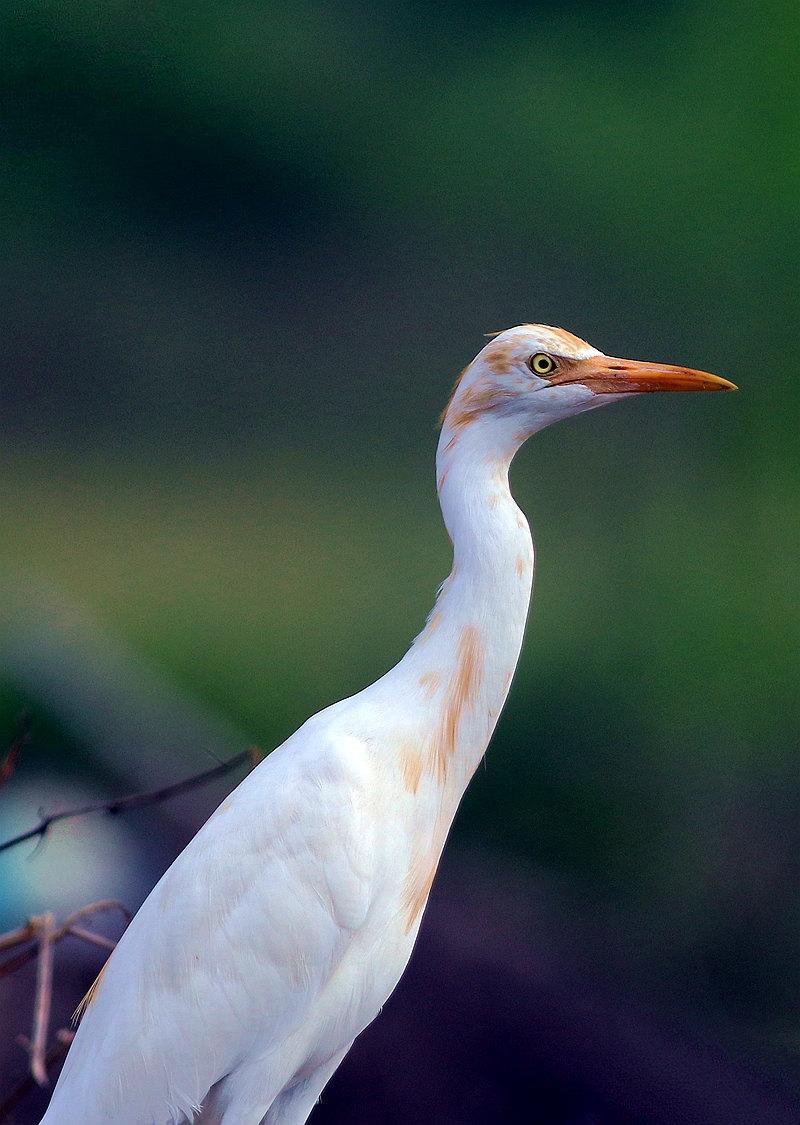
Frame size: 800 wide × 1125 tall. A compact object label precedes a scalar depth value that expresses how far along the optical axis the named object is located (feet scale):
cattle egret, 29.24
